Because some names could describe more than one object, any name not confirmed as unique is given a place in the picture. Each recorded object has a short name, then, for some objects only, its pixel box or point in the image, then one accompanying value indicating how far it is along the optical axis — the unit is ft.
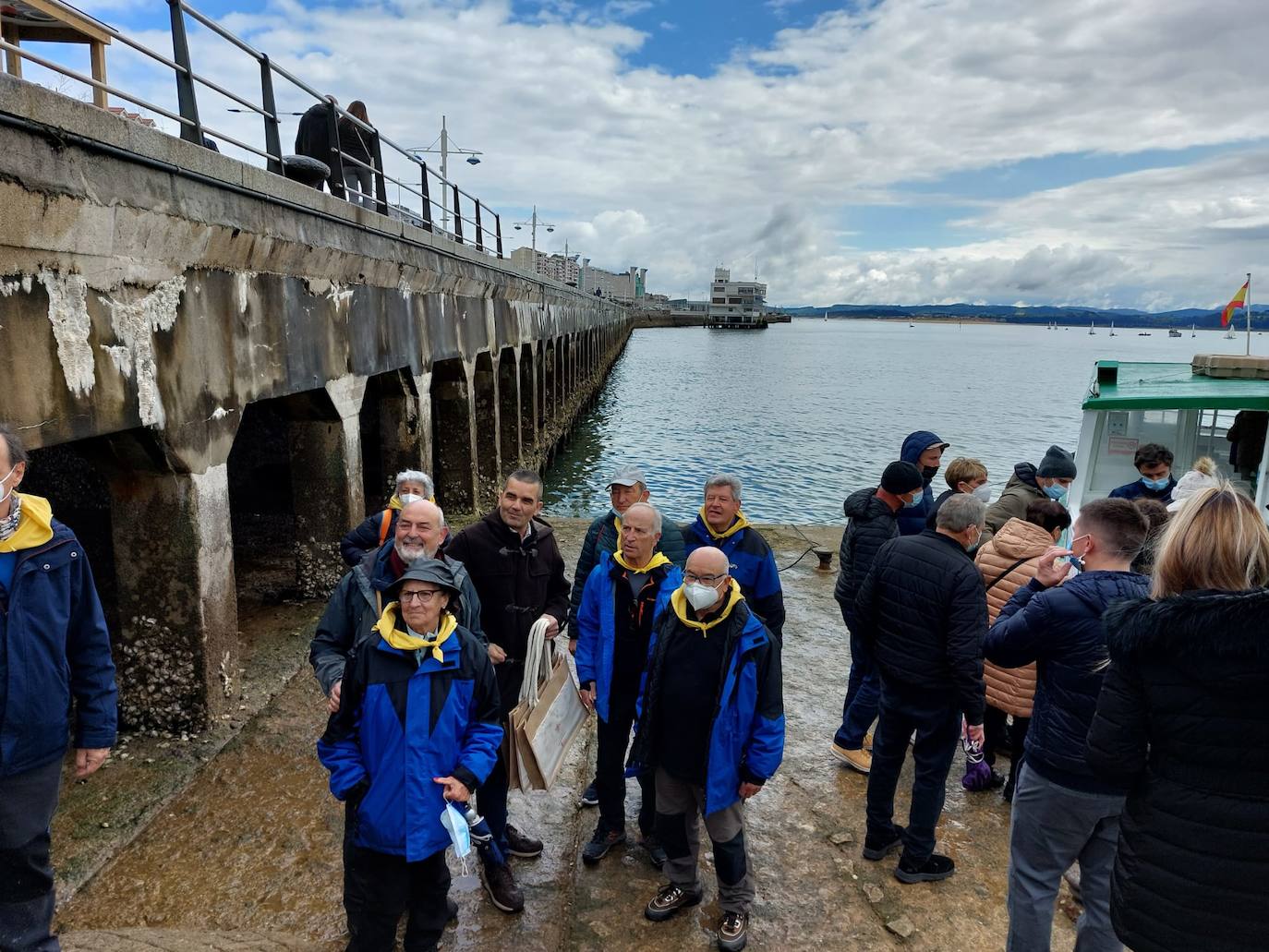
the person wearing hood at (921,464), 17.71
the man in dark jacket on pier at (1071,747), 9.78
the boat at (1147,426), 27.25
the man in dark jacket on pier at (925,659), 12.21
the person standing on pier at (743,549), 14.35
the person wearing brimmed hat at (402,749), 9.22
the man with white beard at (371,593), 10.57
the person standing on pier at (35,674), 8.84
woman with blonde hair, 6.61
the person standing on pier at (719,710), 11.06
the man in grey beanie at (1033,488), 19.33
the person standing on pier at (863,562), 15.79
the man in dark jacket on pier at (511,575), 13.34
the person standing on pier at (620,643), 12.55
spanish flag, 36.50
